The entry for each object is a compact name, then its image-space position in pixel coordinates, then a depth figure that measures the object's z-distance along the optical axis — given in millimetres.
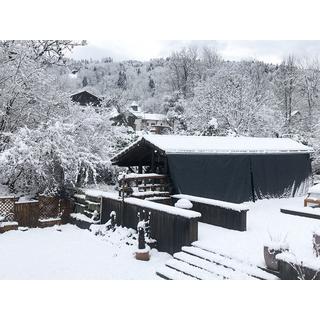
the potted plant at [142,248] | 9109
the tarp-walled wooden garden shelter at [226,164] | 12609
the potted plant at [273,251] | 6864
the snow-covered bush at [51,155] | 12516
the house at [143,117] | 65000
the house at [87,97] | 36375
